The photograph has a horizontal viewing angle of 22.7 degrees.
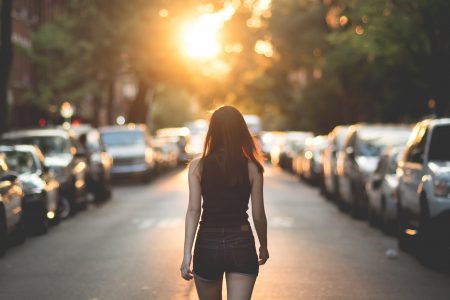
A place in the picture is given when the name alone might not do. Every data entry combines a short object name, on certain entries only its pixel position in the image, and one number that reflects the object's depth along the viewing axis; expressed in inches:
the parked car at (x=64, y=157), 875.4
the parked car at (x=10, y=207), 571.5
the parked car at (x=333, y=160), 983.0
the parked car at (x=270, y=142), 2783.0
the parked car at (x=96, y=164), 1048.2
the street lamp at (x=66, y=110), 1940.2
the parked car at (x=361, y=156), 829.2
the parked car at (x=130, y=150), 1505.9
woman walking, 245.4
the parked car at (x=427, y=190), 516.1
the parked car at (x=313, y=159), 1368.1
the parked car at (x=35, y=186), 706.2
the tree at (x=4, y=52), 1020.5
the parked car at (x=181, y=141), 2335.1
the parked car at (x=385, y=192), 682.8
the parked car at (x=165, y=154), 1805.2
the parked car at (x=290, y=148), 1886.8
